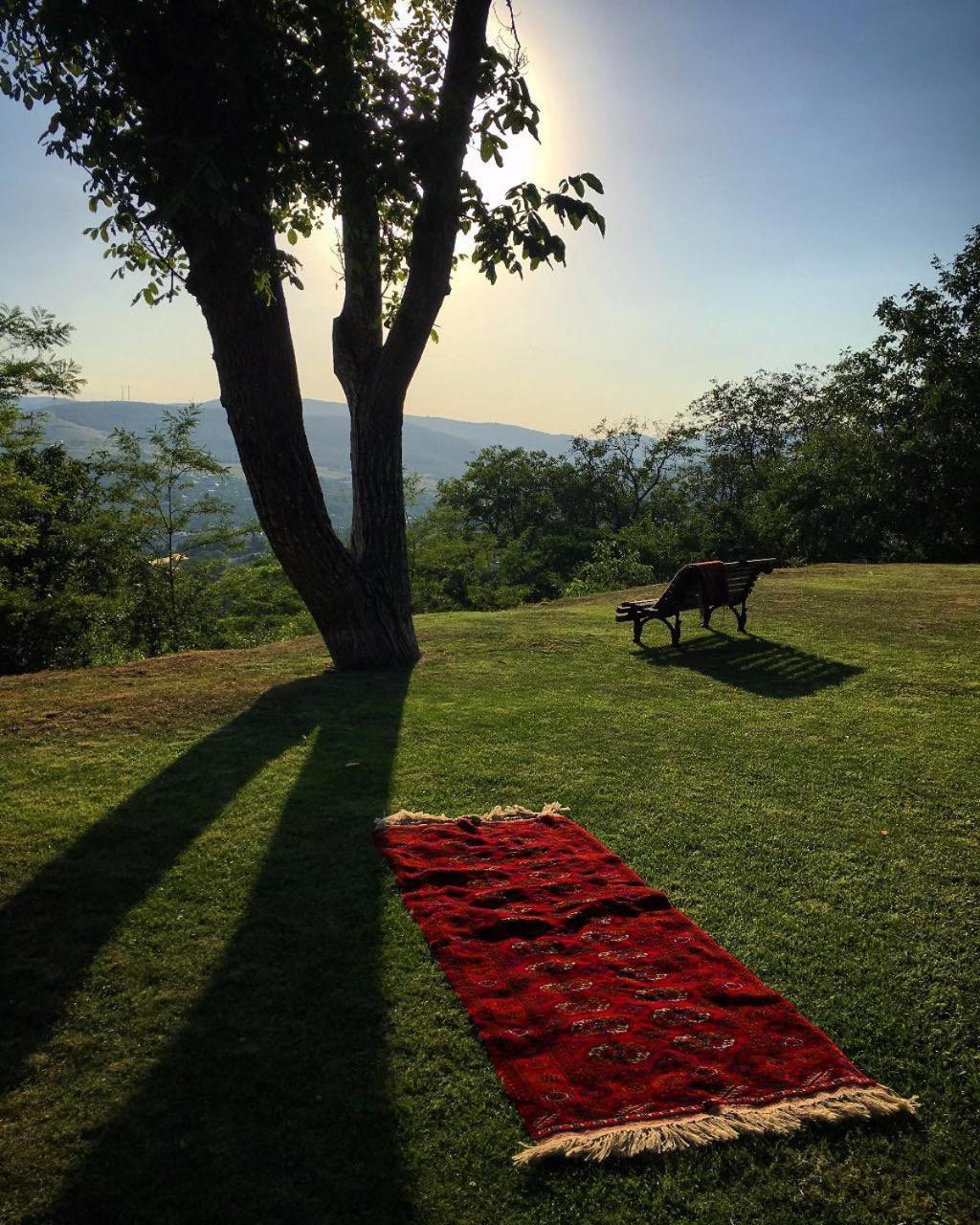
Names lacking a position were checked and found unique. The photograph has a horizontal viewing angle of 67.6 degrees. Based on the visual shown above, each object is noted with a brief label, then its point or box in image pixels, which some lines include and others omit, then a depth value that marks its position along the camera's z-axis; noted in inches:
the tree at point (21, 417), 526.9
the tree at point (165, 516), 850.8
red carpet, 99.7
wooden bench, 381.4
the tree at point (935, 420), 893.8
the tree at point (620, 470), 1872.5
